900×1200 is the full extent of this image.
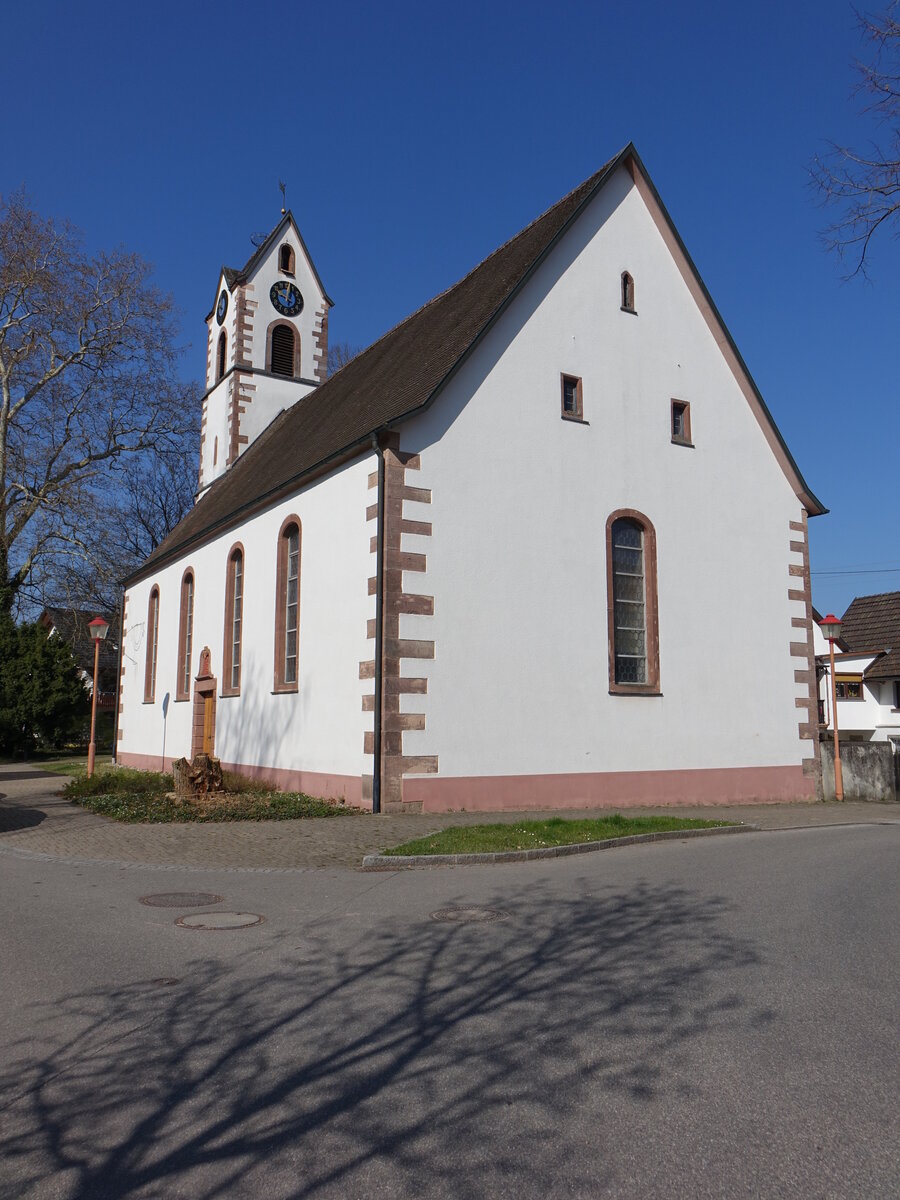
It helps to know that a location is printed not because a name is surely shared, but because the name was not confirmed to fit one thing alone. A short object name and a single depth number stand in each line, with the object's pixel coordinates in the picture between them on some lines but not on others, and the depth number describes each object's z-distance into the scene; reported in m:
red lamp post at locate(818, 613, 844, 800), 21.16
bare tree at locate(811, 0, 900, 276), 9.23
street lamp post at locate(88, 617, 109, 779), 24.09
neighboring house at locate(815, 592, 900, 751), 38.59
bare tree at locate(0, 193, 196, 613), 31.25
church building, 16.70
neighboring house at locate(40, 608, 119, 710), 40.09
